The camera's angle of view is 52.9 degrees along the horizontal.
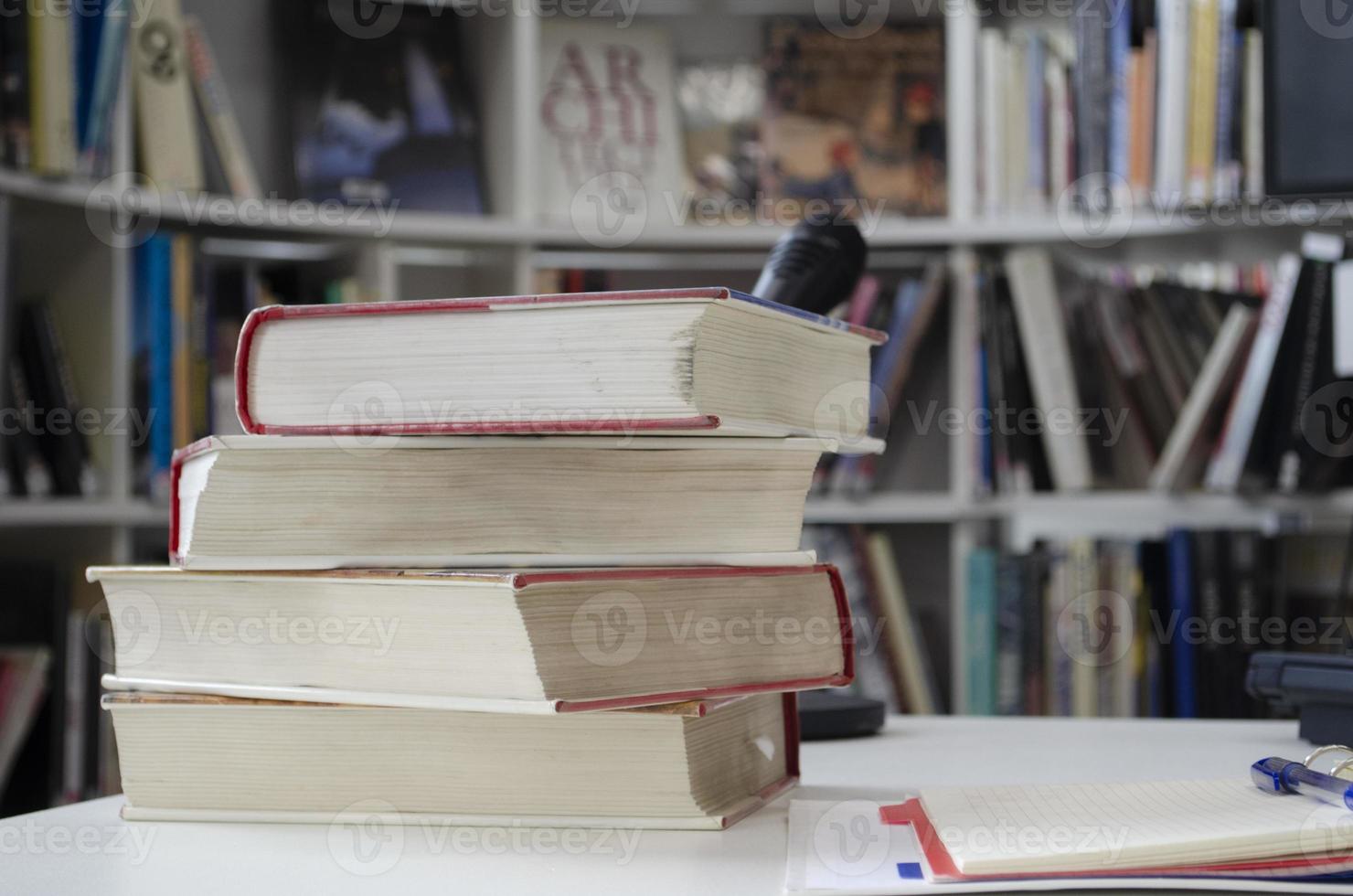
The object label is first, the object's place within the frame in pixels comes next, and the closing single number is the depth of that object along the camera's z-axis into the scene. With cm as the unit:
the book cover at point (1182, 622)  179
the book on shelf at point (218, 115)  186
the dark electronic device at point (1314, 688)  75
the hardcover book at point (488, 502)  56
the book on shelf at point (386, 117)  201
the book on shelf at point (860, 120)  212
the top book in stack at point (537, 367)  52
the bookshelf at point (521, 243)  176
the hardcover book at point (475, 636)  52
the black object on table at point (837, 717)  87
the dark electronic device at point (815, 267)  67
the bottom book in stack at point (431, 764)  55
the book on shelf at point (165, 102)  180
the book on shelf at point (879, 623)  197
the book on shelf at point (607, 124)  208
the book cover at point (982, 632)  190
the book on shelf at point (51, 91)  161
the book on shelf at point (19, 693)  163
